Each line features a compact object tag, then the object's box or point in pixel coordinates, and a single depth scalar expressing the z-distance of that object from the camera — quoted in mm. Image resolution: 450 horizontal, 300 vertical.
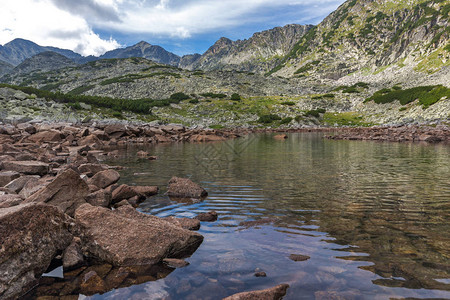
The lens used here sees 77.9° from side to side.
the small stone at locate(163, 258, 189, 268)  5730
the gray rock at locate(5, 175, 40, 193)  10548
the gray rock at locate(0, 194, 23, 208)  7666
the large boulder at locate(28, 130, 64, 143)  30750
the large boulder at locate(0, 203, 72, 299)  4793
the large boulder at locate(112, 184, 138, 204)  10327
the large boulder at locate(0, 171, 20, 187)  11320
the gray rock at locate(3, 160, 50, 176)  13703
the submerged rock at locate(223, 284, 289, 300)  4227
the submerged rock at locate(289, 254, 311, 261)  5762
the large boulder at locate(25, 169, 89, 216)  8070
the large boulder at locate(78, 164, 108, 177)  14398
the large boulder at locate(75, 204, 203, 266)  5855
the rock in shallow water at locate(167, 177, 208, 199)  11586
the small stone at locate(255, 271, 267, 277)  5203
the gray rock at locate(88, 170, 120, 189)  11820
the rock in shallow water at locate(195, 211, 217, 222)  8492
